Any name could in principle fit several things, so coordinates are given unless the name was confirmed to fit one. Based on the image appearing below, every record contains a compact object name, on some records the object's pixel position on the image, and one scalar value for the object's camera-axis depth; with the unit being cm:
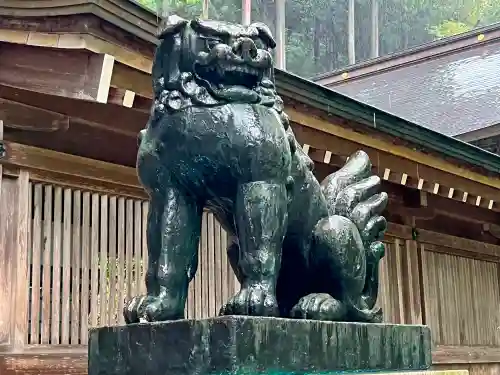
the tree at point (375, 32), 3053
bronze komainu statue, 218
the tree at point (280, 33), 2241
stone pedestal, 195
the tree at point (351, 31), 2850
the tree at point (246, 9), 1775
